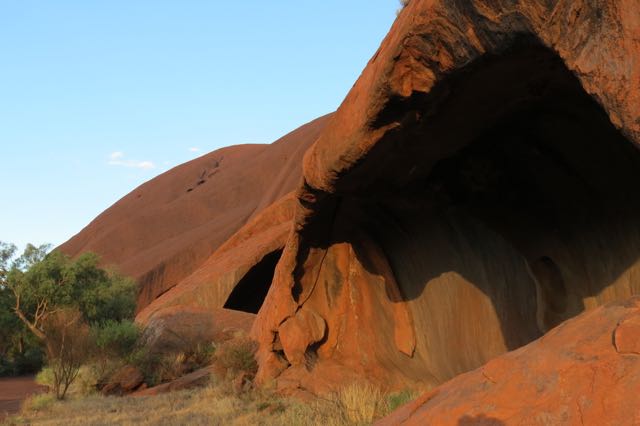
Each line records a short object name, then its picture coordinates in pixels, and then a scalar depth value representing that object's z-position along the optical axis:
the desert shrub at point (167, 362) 15.51
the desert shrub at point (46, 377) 15.84
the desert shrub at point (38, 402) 12.36
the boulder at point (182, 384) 13.62
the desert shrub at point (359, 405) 7.21
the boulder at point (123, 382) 14.91
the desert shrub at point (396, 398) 7.76
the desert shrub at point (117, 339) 16.12
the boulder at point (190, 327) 17.33
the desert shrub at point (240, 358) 11.52
